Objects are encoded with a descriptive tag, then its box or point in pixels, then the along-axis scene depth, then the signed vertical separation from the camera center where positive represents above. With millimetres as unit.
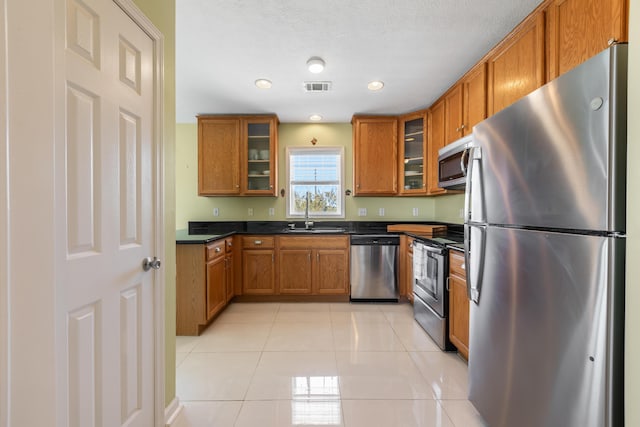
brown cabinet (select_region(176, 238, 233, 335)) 2545 -733
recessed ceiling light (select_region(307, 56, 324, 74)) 2267 +1250
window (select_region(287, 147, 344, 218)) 4020 +424
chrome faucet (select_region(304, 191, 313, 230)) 3867 -136
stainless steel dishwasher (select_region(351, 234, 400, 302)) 3389 -708
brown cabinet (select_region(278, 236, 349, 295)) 3422 -687
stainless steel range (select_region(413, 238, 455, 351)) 2283 -728
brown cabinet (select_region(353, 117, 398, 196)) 3658 +770
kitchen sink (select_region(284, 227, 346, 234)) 3449 -263
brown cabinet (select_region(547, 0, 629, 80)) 1200 +896
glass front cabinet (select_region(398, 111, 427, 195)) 3533 +738
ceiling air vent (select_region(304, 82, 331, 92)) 2717 +1271
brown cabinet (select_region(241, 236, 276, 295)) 3414 -685
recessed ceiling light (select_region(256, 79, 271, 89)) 2691 +1286
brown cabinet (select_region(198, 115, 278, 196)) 3611 +786
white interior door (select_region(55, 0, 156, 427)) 906 -22
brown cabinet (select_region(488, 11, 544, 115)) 1662 +999
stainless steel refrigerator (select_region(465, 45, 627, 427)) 838 -157
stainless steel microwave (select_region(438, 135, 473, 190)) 2256 +413
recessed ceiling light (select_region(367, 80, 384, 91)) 2709 +1283
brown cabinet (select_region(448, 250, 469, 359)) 2016 -735
